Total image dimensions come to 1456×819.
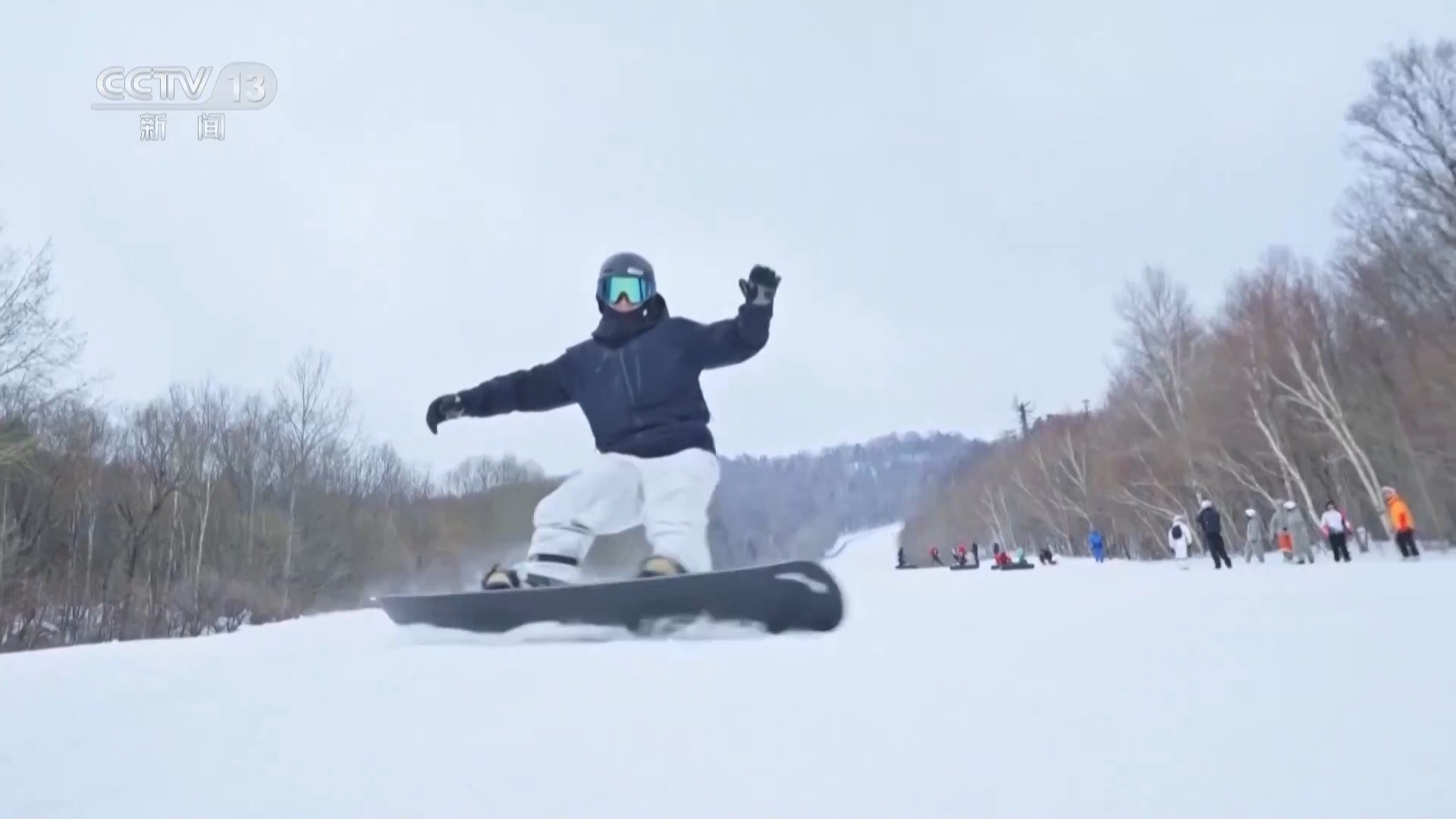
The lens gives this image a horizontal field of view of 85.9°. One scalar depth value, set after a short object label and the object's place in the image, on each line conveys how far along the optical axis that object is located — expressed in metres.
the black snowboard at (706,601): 3.55
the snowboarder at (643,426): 4.46
